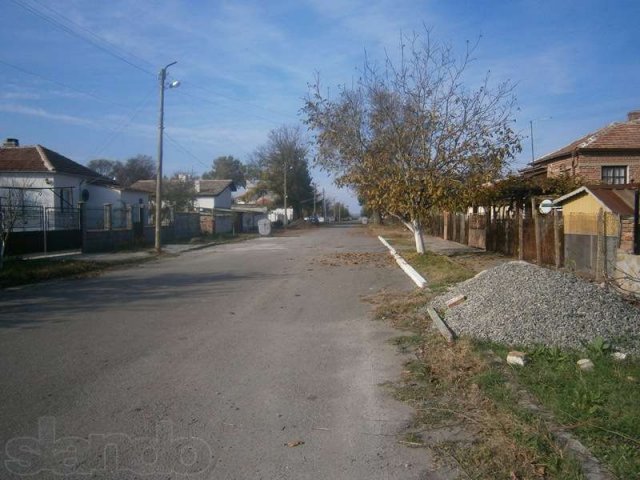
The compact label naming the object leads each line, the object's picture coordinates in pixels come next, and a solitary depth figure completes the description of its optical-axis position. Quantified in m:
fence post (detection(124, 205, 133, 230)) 30.64
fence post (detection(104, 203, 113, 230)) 28.06
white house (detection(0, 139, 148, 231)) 30.39
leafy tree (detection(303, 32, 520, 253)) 20.62
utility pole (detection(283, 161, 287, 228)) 71.95
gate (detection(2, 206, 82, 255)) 21.03
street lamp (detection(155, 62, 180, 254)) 26.36
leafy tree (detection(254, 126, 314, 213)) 78.81
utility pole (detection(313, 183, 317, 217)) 94.78
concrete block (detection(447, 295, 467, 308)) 9.77
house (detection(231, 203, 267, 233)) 59.56
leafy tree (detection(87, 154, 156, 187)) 84.62
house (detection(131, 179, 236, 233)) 49.96
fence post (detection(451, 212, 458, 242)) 33.78
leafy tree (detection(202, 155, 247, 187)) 120.62
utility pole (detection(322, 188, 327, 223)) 128.95
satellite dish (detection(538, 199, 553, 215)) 19.10
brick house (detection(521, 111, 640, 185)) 27.95
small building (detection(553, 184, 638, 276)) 11.88
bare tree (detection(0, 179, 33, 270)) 16.42
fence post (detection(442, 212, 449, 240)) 36.59
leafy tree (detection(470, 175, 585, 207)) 23.58
